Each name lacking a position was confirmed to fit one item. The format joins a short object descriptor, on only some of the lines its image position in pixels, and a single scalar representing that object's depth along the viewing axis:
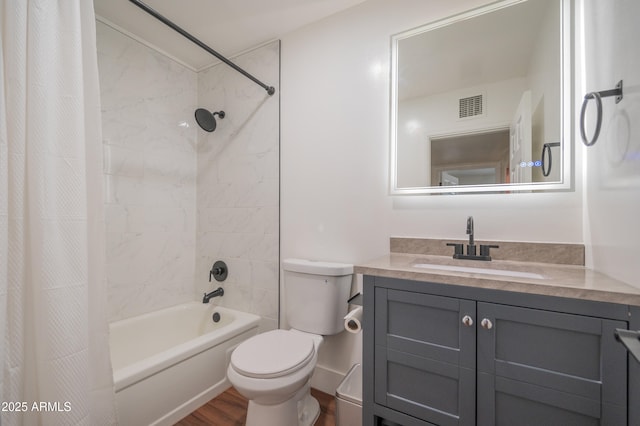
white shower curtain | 0.90
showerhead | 2.17
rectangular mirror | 1.28
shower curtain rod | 1.30
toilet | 1.22
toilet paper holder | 1.60
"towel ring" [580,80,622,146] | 0.87
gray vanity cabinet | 0.80
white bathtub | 1.39
